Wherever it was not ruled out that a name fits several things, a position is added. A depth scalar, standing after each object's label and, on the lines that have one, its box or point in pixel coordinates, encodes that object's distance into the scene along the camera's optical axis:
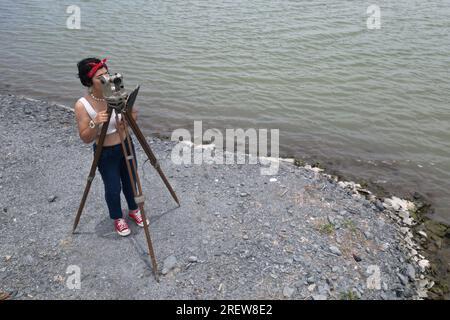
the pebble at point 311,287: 4.80
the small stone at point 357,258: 5.36
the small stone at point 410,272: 5.34
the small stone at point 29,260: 5.21
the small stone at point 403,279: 5.20
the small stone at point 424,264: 5.67
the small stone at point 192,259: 5.19
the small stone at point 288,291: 4.72
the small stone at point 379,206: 6.78
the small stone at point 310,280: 4.89
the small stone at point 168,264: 5.00
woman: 4.29
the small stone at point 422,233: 6.39
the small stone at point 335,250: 5.40
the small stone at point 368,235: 5.85
